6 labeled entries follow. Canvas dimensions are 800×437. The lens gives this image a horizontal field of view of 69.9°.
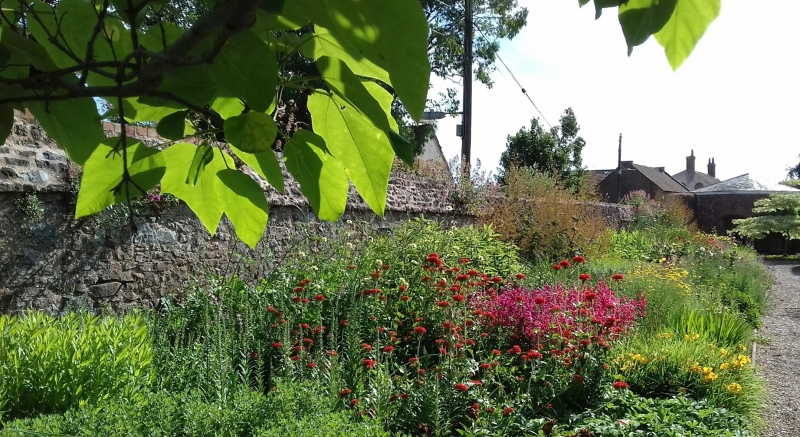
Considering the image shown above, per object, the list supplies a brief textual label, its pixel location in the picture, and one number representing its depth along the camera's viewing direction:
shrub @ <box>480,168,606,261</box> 9.87
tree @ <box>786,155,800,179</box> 41.16
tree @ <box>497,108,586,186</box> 26.14
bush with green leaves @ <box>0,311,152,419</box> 2.83
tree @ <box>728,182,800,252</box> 21.28
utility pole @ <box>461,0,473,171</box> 12.06
